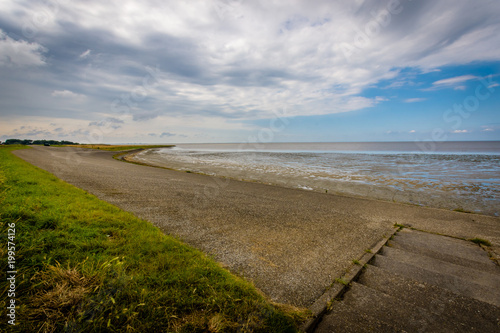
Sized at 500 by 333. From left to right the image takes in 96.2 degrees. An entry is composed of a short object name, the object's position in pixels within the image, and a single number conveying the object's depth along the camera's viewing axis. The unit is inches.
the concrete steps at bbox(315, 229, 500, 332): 122.4
